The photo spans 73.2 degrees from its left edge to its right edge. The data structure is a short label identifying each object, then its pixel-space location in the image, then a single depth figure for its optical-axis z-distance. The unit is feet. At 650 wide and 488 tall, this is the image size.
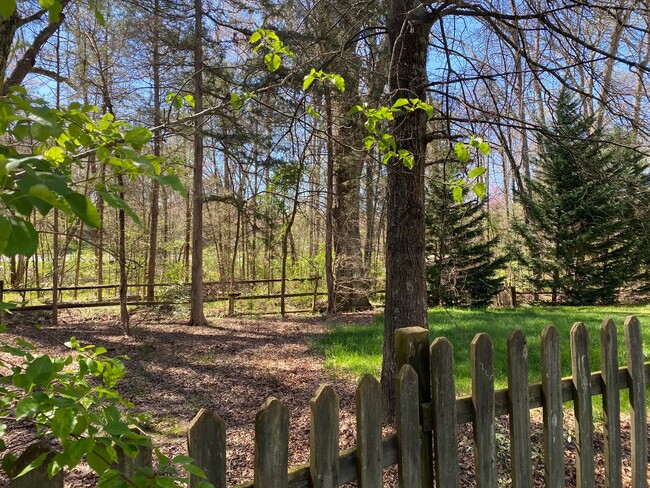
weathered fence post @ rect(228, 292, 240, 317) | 42.04
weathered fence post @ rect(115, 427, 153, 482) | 3.31
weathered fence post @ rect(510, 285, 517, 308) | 50.39
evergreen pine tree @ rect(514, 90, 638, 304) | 50.08
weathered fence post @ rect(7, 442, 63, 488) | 2.96
